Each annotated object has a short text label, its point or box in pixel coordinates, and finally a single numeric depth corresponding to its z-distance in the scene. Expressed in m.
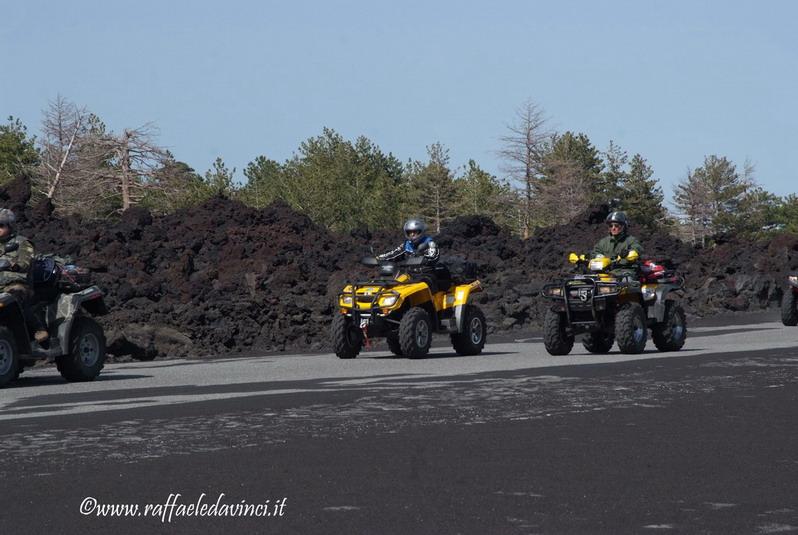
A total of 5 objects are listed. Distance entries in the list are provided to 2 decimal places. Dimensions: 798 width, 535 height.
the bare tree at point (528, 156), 86.38
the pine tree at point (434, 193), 100.50
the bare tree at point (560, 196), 90.06
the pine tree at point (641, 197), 110.44
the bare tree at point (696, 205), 122.88
